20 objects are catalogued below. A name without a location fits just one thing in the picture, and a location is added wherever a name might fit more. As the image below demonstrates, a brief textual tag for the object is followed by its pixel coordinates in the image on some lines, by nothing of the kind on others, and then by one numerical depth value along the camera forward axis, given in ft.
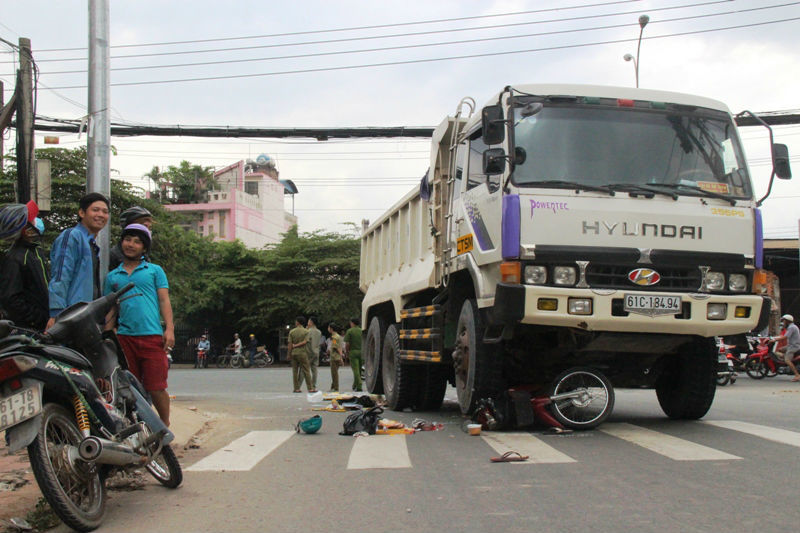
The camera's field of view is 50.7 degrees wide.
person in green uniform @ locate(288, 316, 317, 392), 54.70
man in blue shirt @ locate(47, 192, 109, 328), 17.76
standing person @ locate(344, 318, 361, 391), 60.44
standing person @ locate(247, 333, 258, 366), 138.31
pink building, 213.46
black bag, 28.04
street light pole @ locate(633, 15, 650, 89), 74.74
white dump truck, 24.30
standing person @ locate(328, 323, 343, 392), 59.41
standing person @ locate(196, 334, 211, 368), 138.62
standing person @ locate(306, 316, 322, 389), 56.44
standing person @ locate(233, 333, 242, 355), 135.54
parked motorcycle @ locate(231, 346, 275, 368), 135.85
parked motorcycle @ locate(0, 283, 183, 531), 13.43
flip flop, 20.83
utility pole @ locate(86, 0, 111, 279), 28.55
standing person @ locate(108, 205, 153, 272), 21.43
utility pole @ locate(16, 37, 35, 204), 42.58
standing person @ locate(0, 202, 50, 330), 17.88
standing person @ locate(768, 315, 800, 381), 64.64
